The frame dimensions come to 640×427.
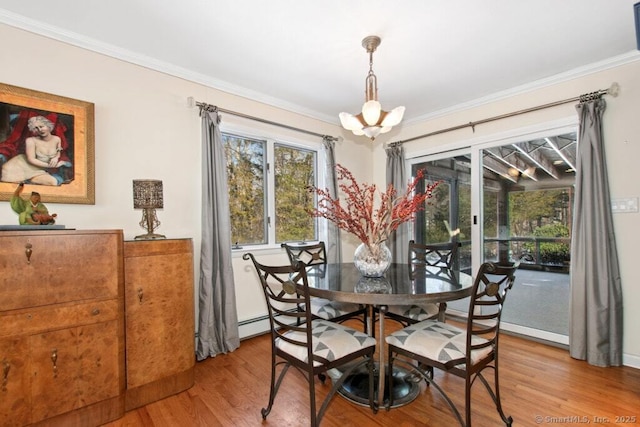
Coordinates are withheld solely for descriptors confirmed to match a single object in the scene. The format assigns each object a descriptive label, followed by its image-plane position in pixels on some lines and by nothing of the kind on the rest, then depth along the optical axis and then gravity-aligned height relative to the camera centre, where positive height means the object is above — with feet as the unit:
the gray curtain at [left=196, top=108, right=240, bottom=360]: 8.45 -1.27
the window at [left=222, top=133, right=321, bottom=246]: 10.18 +0.82
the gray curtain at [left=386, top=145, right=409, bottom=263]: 12.66 +0.94
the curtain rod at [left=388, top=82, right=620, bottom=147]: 8.13 +3.18
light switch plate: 7.88 +0.07
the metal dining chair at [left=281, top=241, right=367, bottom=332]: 7.46 -2.56
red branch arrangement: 6.23 -0.10
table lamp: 6.86 +0.32
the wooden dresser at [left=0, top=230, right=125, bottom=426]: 5.02 -2.09
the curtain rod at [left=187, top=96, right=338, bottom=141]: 8.81 +3.22
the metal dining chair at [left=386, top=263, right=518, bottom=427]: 4.89 -2.48
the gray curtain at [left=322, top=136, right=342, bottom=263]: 12.04 +0.77
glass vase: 6.53 -1.10
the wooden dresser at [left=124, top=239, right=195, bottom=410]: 6.24 -2.37
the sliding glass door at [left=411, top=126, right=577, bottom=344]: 9.35 -0.25
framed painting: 6.28 +1.54
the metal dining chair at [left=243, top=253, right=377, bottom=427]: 5.12 -2.51
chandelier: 7.11 +2.23
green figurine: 5.48 +0.08
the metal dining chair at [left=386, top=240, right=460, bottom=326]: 7.27 -1.61
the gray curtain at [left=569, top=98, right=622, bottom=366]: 7.88 -1.47
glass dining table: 5.13 -1.54
